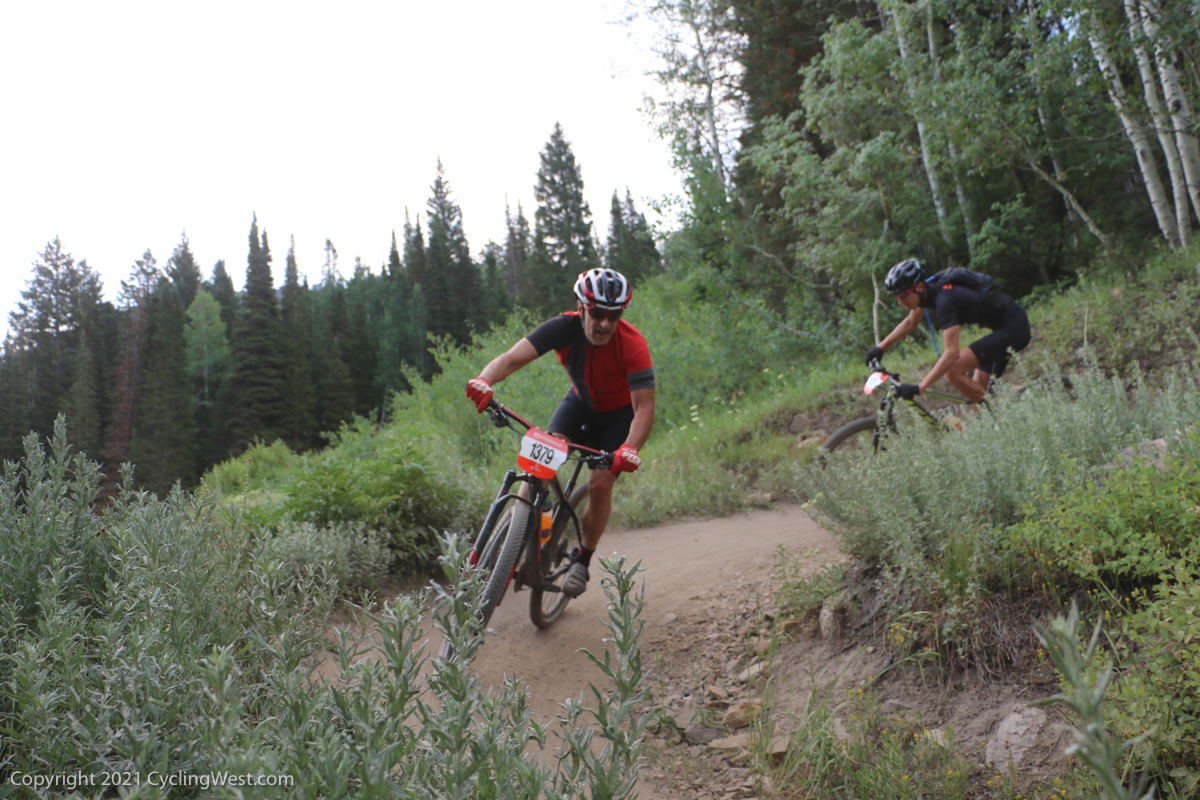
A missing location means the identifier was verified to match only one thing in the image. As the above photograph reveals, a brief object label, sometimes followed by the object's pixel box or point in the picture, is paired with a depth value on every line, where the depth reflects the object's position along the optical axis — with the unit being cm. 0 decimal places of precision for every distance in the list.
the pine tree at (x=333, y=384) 5325
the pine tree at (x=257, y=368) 4762
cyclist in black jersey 605
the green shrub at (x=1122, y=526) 235
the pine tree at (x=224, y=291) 6794
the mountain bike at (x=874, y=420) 569
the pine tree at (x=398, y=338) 6309
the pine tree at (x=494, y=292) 5731
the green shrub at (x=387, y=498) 549
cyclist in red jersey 414
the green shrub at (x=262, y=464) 2144
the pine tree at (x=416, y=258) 7381
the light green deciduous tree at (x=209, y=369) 4912
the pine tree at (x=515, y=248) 7206
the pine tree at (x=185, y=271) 6975
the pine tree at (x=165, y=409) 3272
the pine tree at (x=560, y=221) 5331
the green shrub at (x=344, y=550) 458
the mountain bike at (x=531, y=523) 368
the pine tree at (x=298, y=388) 4934
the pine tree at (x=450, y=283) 6162
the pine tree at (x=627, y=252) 5184
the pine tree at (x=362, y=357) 5903
